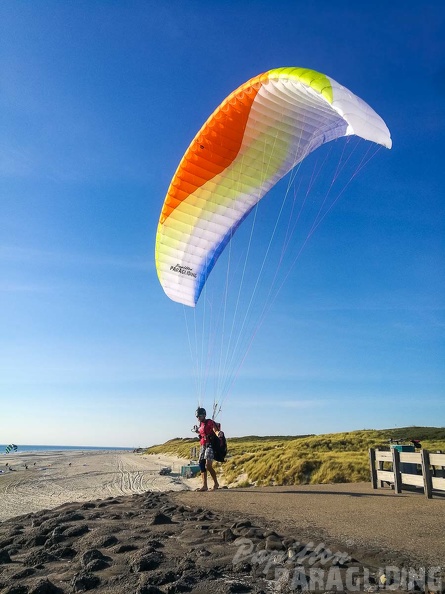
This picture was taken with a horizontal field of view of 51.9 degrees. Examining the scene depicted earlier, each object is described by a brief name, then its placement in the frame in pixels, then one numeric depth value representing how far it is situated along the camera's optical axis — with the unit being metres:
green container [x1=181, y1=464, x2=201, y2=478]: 19.45
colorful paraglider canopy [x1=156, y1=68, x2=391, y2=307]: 10.59
